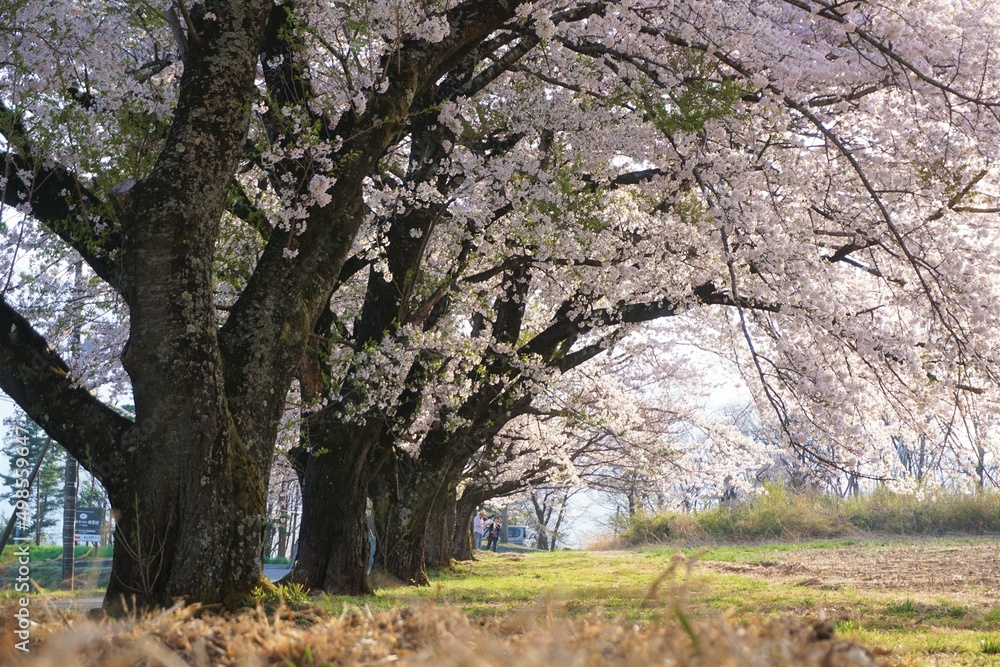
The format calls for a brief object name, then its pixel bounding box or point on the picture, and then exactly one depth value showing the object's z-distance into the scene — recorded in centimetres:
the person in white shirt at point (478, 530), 5922
